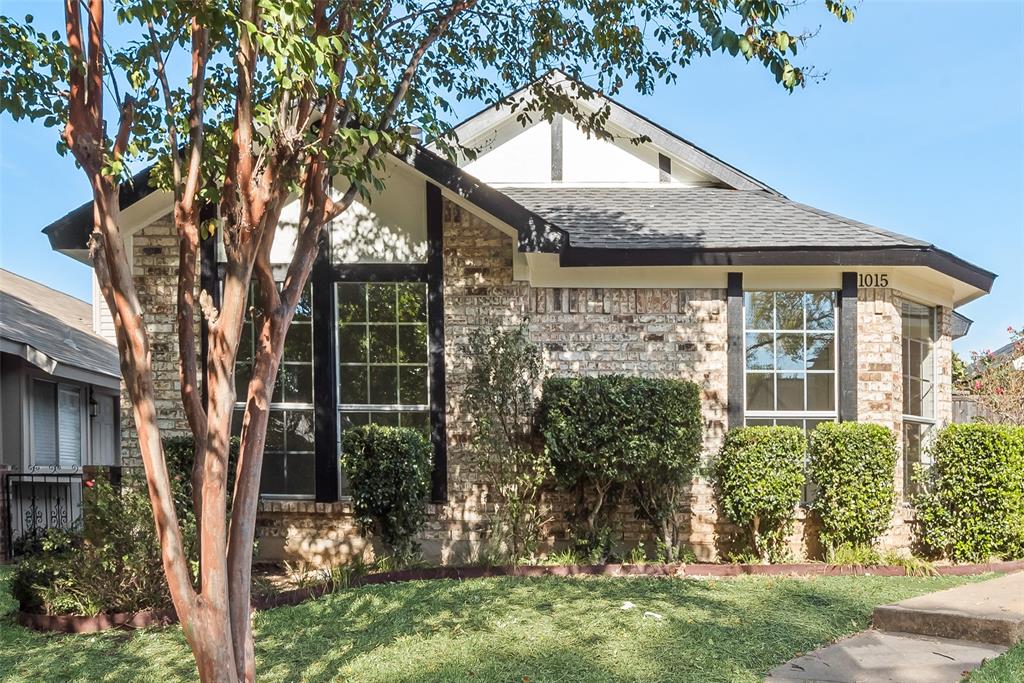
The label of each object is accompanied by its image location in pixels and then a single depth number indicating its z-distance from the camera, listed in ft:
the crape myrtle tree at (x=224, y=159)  14.44
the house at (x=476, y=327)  30.22
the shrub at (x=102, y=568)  22.81
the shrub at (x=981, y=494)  28.84
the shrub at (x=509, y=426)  28.60
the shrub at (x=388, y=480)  27.61
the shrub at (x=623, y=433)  27.53
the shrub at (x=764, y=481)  28.17
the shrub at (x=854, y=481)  28.30
